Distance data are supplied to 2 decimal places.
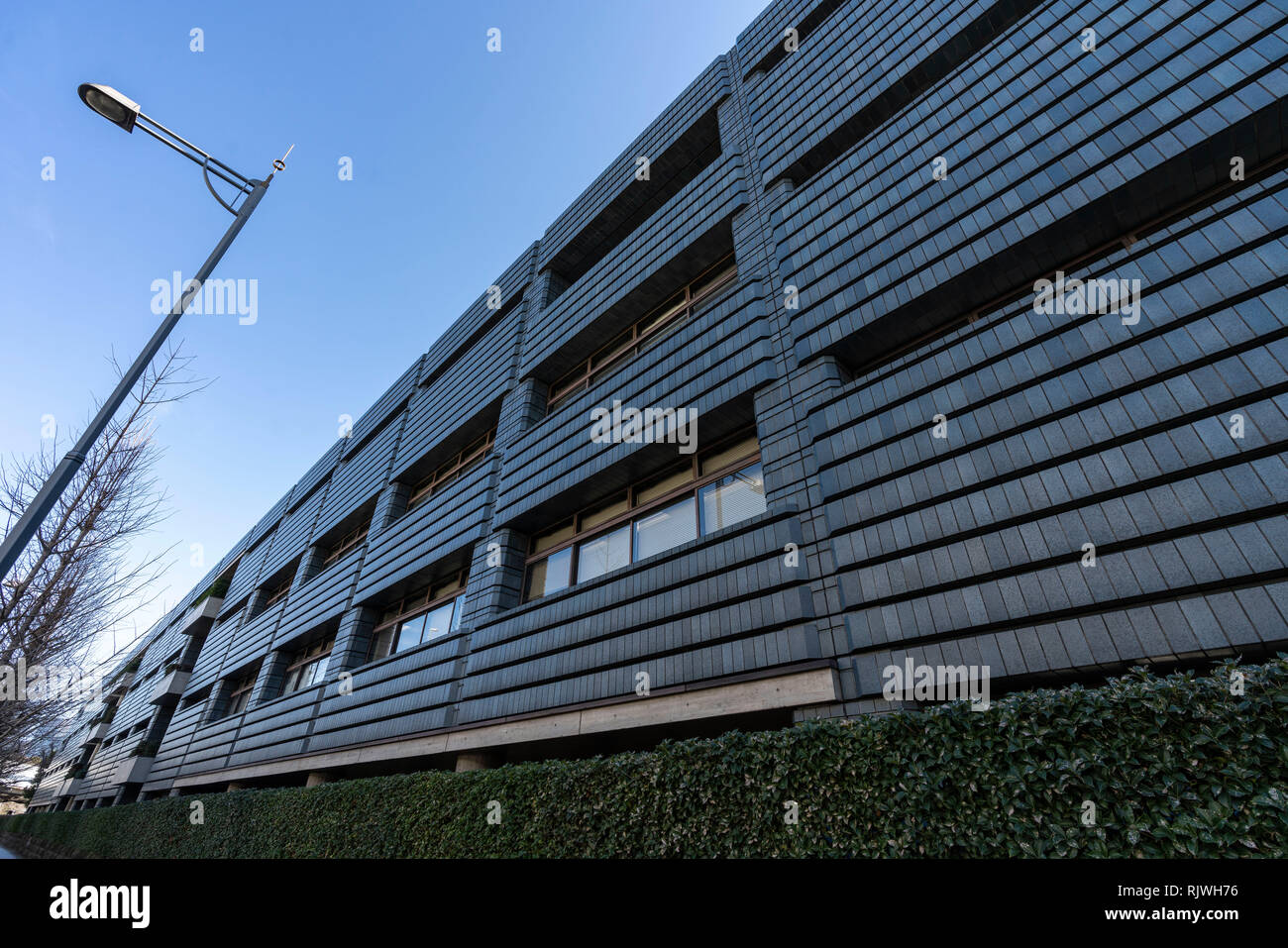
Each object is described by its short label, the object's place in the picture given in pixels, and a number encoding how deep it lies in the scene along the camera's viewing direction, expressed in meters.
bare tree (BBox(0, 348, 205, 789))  9.41
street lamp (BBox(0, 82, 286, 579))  5.23
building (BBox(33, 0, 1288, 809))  5.93
